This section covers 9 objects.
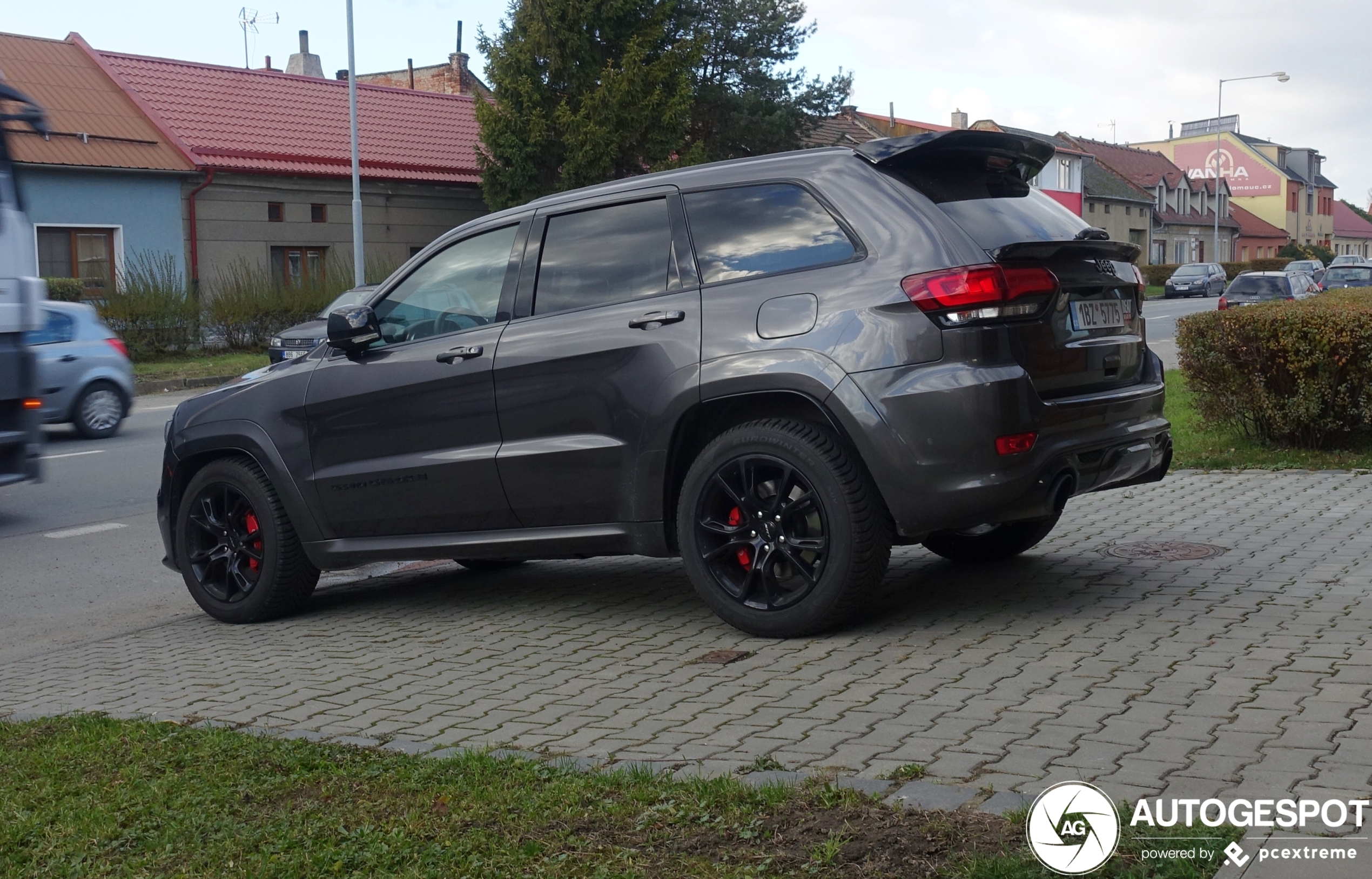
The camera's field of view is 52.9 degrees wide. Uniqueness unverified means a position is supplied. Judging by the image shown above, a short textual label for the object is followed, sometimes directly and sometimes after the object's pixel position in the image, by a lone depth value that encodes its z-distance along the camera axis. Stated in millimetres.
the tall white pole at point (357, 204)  28375
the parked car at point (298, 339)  19922
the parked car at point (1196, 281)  55531
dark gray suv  5156
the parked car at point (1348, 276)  41688
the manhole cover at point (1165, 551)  6926
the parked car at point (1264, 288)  32375
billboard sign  103125
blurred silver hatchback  15875
